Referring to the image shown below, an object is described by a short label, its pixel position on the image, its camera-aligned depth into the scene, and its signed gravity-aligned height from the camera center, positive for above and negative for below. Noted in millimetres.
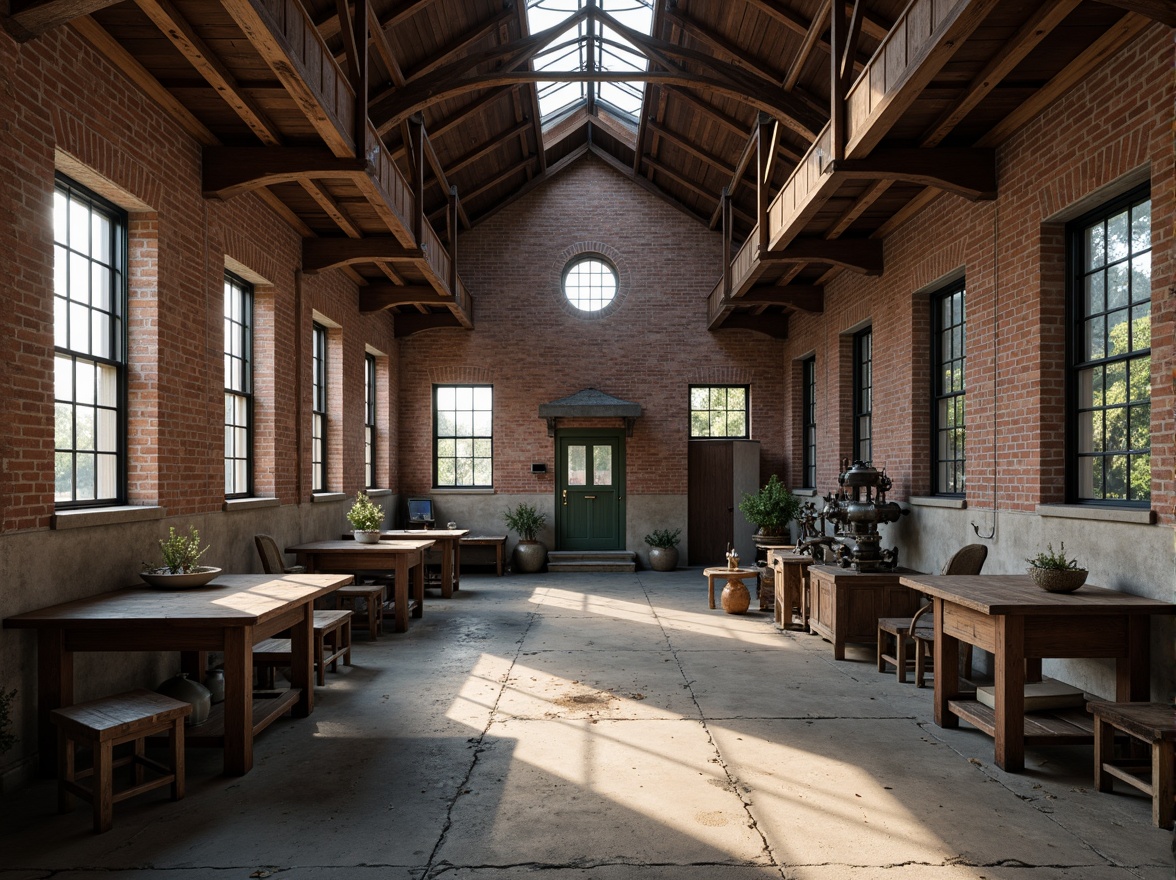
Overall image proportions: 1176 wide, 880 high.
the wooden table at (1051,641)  4426 -1090
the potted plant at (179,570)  5234 -851
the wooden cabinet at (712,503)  14461 -1101
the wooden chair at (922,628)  6340 -1480
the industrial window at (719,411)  14570 +523
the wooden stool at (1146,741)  3669 -1452
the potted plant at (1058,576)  4789 -787
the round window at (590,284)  14609 +2781
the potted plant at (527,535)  13695 -1606
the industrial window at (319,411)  10359 +372
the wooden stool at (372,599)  8117 -1589
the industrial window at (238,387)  7875 +518
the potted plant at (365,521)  9125 -906
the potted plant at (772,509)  12328 -1036
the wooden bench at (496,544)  13242 -1681
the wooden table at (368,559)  8461 -1235
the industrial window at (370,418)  13203 +360
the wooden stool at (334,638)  6422 -1668
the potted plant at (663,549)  13906 -1849
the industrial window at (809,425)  13536 +257
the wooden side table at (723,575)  9516 -1571
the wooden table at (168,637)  4270 -1042
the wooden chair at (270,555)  7371 -1041
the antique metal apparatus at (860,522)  7699 -792
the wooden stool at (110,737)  3709 -1387
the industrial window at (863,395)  10758 +611
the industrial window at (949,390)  8016 +508
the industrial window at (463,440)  14508 +5
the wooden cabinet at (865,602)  7418 -1464
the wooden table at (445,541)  10633 -1318
